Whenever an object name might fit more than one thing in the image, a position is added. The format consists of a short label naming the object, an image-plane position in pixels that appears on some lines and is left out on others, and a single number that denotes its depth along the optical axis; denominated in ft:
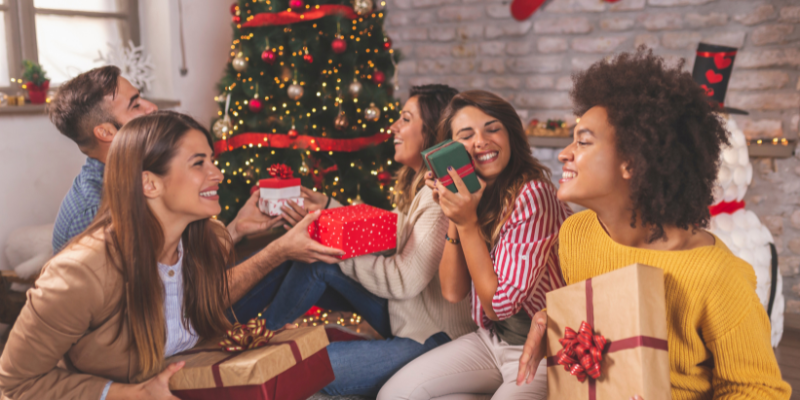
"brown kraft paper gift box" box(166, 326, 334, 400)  4.13
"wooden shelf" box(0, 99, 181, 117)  9.33
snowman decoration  7.04
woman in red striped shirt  4.99
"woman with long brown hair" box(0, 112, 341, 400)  3.95
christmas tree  10.41
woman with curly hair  3.57
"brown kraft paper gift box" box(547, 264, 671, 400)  3.26
